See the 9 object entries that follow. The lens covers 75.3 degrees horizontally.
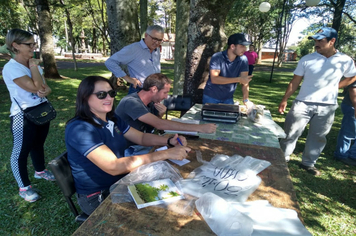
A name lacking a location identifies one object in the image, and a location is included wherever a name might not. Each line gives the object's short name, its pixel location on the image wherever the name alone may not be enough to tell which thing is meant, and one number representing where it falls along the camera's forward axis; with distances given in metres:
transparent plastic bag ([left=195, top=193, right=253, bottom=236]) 1.00
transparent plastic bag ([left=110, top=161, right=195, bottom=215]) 1.21
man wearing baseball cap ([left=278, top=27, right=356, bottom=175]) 2.89
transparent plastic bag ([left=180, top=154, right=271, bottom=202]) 1.33
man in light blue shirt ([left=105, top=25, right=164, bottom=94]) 3.27
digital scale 2.64
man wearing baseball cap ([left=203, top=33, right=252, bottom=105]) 3.05
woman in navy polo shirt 1.48
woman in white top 2.23
